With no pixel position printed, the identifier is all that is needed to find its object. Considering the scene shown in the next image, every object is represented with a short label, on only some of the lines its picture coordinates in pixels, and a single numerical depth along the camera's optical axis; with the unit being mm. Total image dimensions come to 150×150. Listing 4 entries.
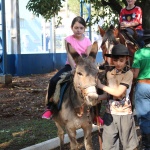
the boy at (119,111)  4031
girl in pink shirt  4828
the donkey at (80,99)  3758
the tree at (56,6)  10188
